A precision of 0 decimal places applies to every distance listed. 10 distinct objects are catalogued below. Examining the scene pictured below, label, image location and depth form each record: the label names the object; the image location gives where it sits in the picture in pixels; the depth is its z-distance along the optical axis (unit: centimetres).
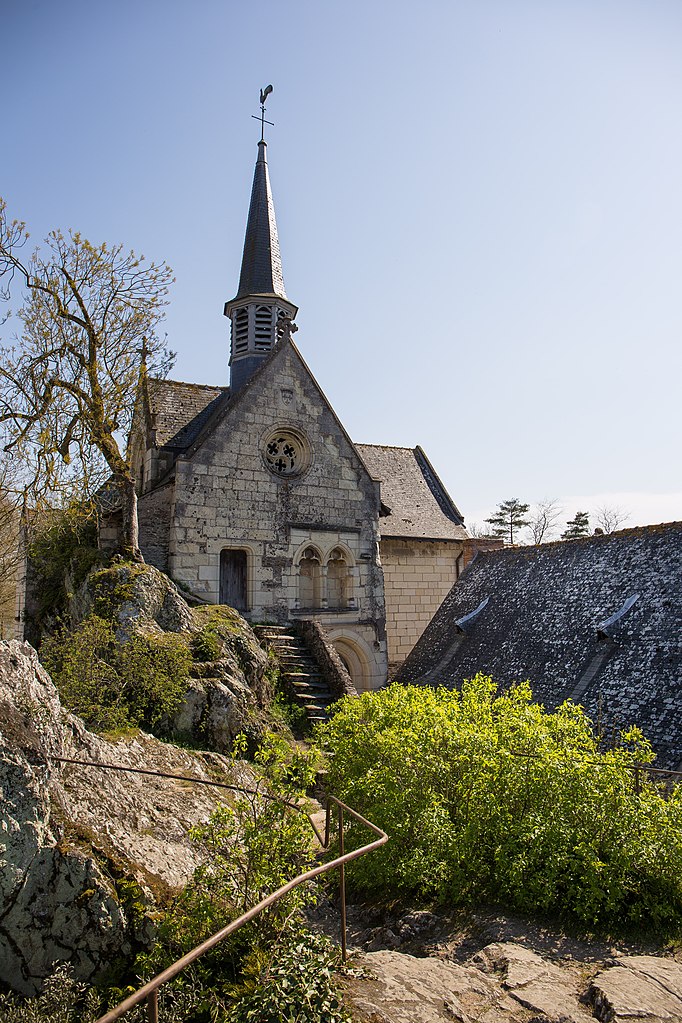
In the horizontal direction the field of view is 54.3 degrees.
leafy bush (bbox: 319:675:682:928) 570
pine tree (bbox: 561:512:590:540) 5338
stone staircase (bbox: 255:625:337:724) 1355
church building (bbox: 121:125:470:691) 1529
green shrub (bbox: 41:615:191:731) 928
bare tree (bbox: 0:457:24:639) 1469
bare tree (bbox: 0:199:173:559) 1276
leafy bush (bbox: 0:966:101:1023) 434
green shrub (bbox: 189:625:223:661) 1207
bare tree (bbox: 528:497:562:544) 5528
